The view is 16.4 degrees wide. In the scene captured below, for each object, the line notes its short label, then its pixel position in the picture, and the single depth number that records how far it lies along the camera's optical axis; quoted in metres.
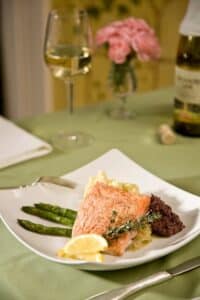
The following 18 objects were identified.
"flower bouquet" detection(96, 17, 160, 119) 1.18
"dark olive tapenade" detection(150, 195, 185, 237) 0.83
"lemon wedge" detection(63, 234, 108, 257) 0.79
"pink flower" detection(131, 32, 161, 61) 1.18
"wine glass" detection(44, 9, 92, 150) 1.14
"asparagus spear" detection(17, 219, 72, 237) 0.85
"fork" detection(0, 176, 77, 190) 0.96
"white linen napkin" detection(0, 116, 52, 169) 1.07
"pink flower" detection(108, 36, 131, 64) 1.17
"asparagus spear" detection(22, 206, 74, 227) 0.87
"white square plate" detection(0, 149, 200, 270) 0.79
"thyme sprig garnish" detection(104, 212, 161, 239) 0.80
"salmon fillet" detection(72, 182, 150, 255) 0.80
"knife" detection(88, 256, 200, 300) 0.73
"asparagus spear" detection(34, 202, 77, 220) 0.88
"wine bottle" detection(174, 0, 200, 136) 1.13
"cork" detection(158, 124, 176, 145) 1.14
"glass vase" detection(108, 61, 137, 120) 1.22
